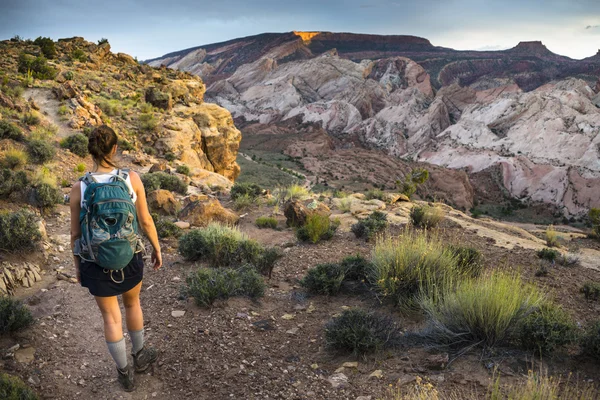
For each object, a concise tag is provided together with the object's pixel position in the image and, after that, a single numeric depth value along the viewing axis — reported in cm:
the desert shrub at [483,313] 337
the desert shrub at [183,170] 1416
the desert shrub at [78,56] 2232
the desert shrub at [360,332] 355
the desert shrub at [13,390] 276
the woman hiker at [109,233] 268
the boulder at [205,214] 827
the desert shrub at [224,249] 587
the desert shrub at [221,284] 459
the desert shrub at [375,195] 1306
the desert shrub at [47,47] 2166
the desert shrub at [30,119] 1180
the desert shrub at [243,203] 1030
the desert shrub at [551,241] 936
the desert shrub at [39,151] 1005
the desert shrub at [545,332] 322
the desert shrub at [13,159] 875
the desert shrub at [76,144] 1169
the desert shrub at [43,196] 748
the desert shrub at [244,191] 1127
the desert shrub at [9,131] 1000
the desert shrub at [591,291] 505
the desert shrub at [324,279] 507
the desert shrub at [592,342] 319
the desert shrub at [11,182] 721
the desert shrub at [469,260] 519
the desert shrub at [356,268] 530
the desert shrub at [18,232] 518
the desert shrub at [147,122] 1631
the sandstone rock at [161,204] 888
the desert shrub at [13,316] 365
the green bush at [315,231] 758
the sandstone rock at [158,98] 1941
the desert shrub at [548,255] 704
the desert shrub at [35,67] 1653
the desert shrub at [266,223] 878
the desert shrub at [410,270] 453
